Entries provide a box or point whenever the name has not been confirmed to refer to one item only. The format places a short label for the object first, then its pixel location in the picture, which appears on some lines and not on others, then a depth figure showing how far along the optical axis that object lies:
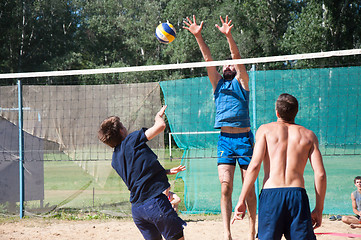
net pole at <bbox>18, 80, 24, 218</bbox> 14.45
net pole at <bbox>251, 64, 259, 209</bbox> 13.52
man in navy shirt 7.02
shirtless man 6.18
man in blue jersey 9.62
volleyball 12.73
